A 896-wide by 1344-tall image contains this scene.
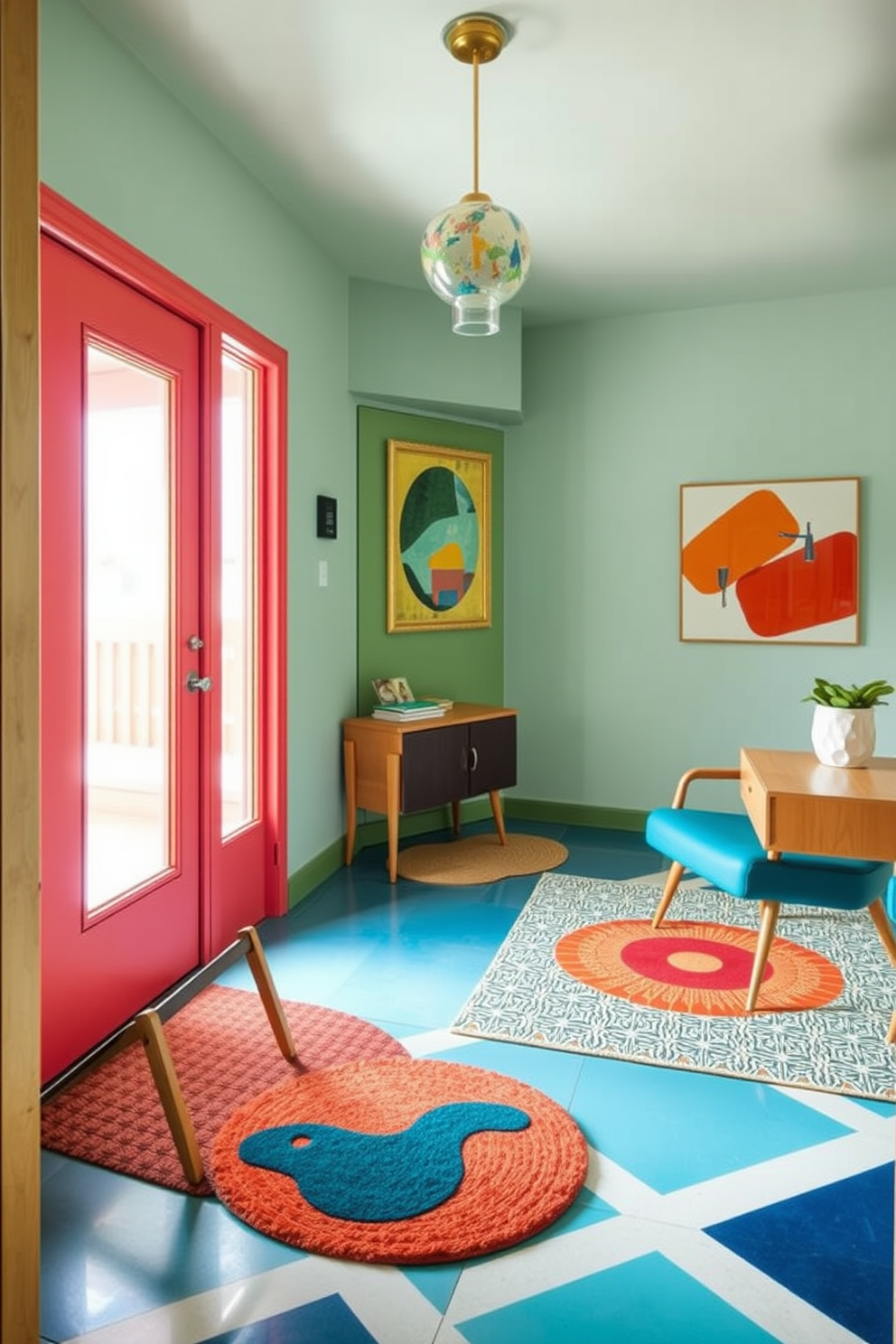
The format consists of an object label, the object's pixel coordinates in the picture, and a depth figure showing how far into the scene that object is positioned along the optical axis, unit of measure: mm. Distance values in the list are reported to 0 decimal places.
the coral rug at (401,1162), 1721
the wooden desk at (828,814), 2309
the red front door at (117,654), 2219
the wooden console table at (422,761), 3869
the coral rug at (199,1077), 1985
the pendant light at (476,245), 2332
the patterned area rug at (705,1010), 2383
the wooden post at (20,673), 1138
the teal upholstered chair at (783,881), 2605
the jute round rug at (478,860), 3951
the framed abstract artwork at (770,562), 4371
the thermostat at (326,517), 3783
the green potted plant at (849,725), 2705
